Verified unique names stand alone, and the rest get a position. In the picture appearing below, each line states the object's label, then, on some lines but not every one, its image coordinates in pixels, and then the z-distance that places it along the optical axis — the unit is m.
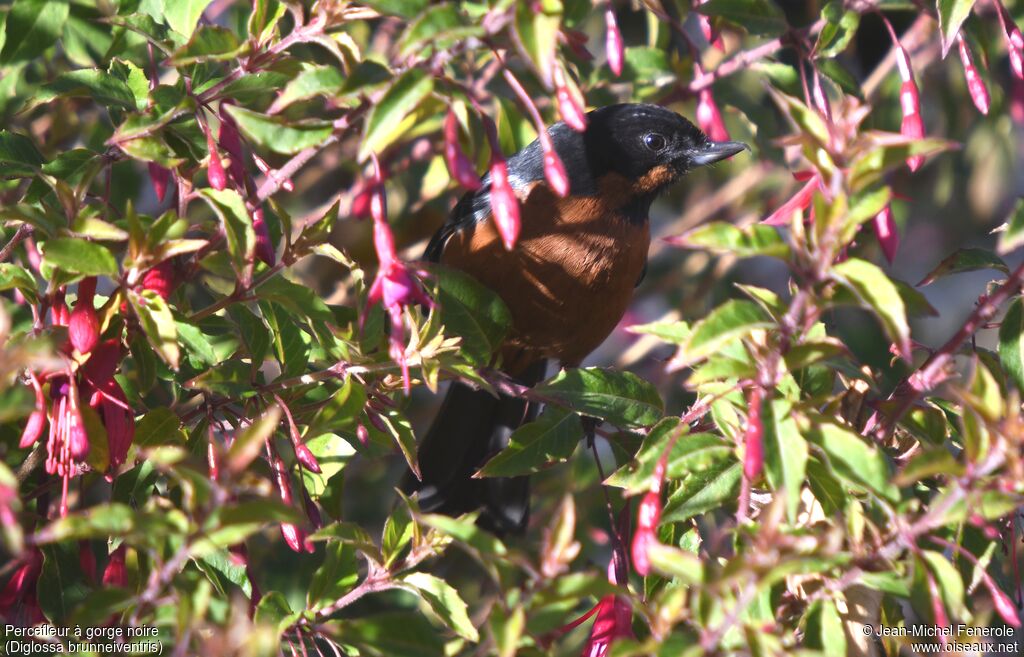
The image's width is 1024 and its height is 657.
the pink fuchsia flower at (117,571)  4.09
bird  7.34
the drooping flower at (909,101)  4.76
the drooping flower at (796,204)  4.14
